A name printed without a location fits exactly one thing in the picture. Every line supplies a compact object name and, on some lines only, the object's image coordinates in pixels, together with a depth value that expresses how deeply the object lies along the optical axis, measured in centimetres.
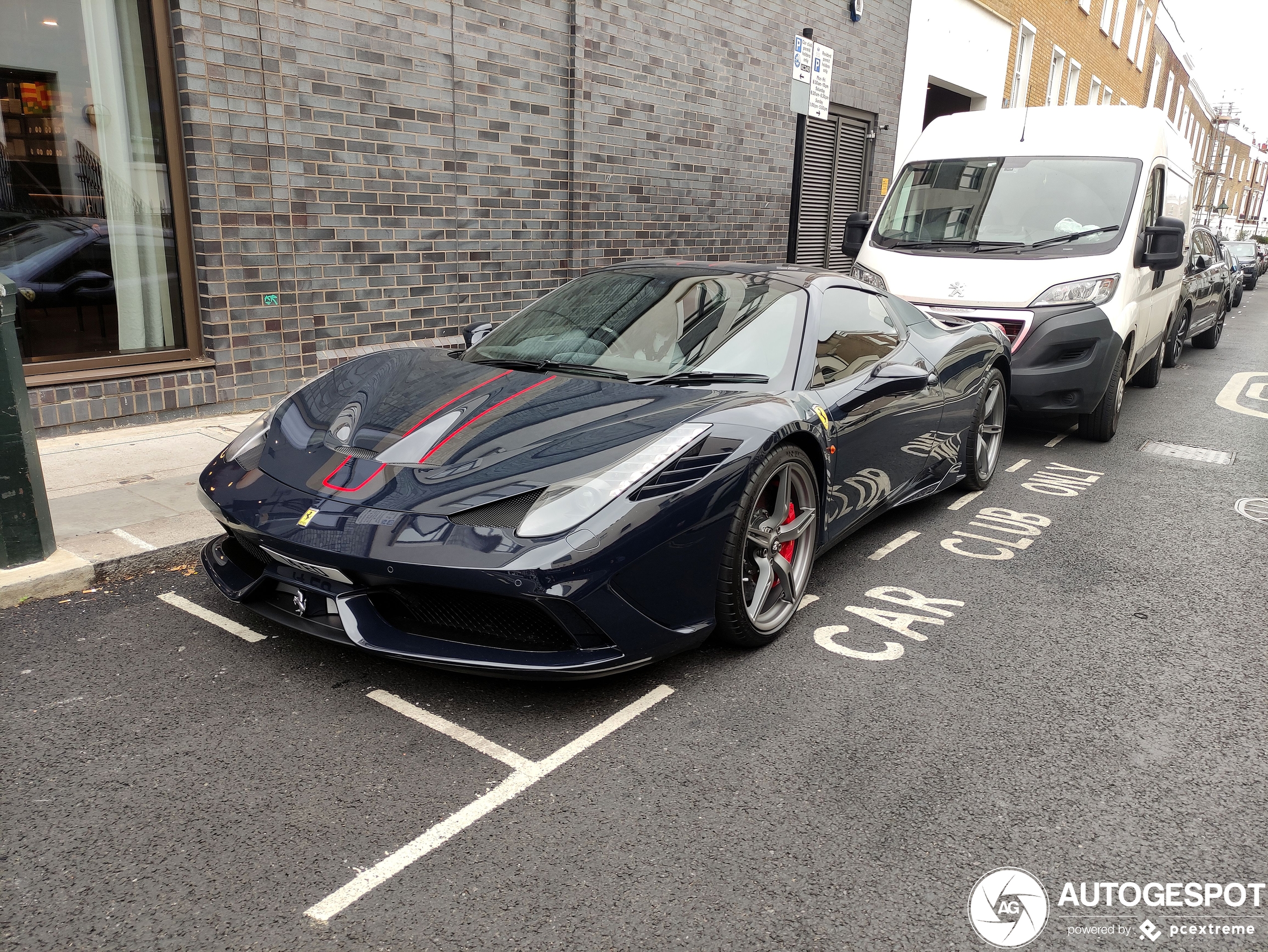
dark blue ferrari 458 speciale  281
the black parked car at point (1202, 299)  1108
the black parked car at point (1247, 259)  2661
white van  678
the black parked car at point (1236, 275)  1600
